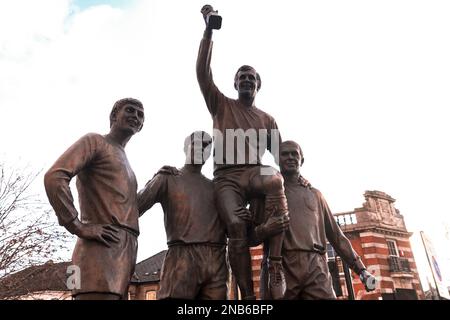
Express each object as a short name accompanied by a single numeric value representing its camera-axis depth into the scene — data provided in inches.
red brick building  903.7
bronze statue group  125.0
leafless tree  516.7
